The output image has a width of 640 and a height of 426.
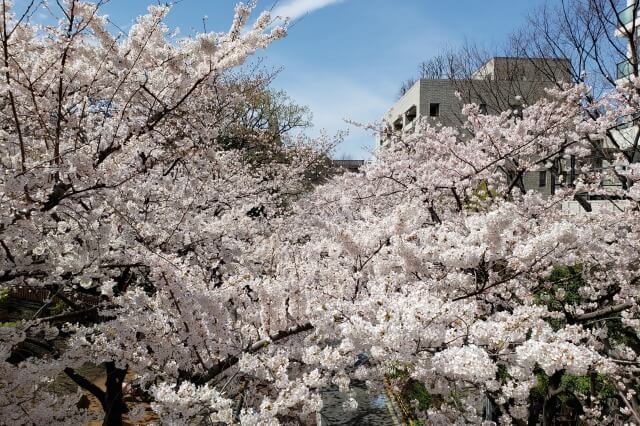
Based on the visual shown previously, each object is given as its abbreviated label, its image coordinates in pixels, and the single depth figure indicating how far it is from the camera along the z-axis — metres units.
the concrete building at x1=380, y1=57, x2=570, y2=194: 18.50
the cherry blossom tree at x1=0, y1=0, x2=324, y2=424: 3.36
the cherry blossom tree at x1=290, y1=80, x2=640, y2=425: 2.72
